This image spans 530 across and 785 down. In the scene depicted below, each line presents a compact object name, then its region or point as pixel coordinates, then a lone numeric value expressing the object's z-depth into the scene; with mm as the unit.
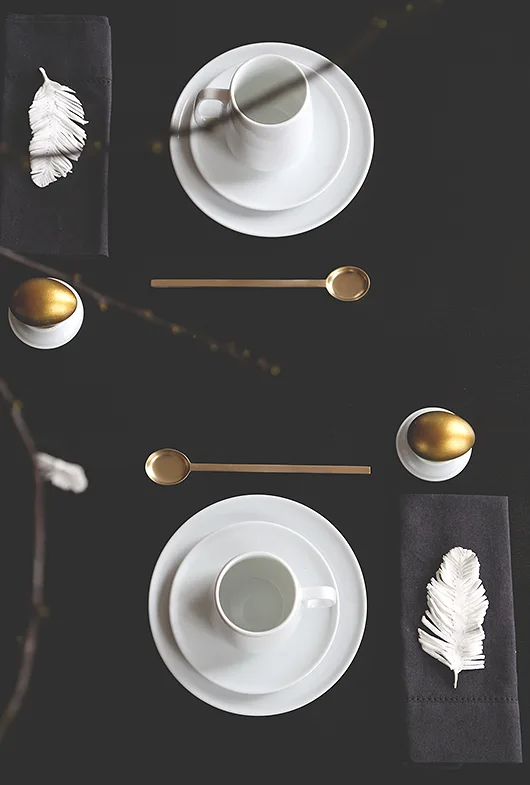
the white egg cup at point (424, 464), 964
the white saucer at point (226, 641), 890
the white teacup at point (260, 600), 847
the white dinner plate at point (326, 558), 901
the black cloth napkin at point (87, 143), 1010
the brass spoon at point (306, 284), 1019
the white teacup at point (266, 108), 941
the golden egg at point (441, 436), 929
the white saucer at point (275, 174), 999
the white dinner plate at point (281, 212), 1012
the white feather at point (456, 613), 917
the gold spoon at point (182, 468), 974
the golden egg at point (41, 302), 933
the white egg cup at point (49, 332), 983
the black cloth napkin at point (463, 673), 904
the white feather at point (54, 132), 1016
